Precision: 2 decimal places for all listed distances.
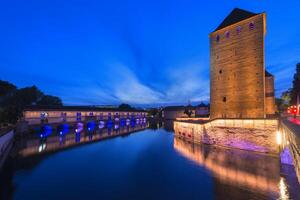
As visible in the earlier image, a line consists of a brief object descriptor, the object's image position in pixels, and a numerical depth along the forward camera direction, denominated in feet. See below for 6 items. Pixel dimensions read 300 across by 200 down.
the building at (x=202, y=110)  212.93
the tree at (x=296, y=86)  105.11
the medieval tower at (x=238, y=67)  76.69
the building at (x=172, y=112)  280.12
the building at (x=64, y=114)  117.78
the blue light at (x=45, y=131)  111.76
